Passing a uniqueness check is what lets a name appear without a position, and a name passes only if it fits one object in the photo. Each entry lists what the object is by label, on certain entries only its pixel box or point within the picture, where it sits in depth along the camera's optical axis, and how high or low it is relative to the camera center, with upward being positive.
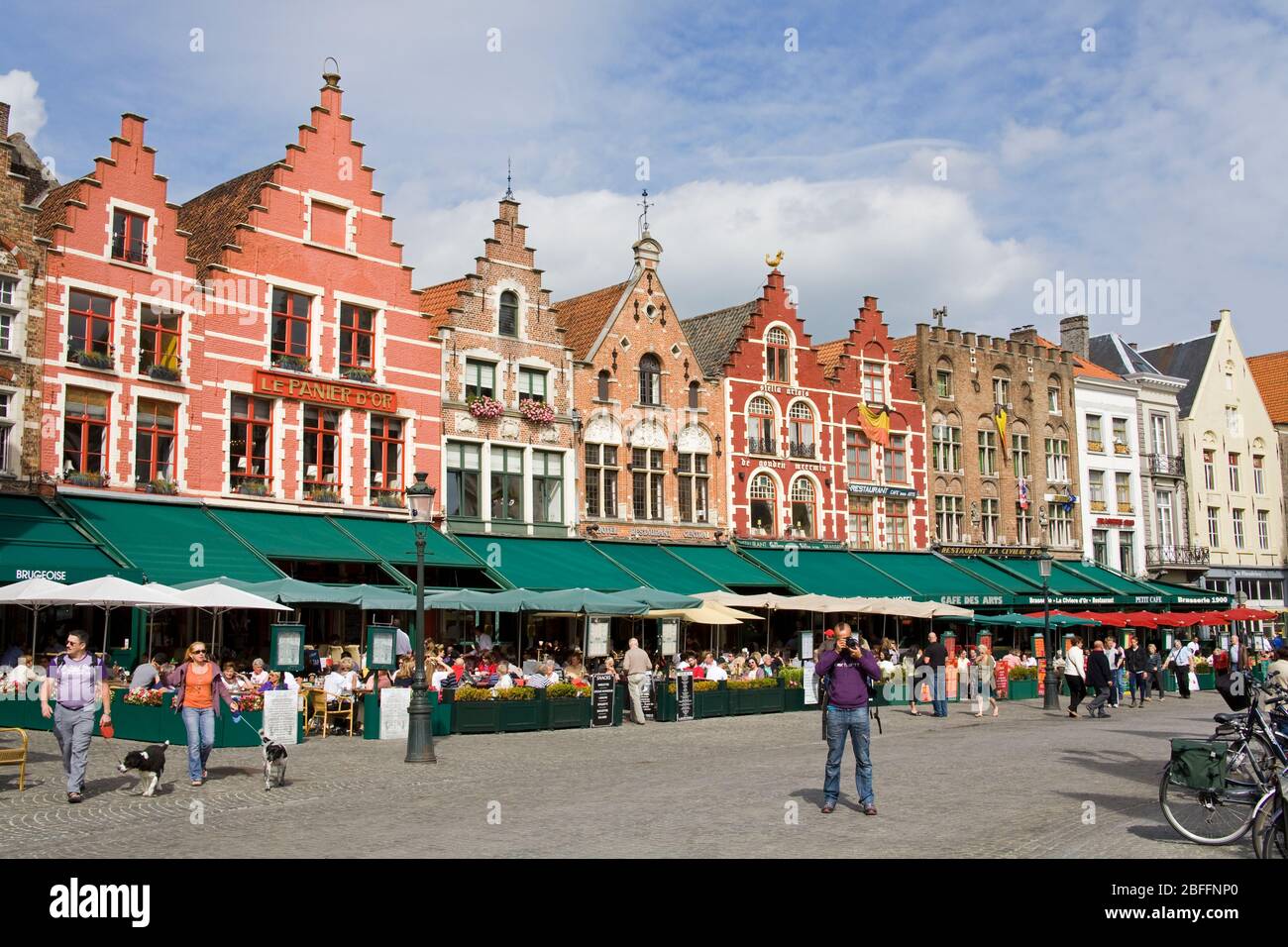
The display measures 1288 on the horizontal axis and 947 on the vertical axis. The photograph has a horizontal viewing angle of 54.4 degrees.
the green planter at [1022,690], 33.78 -2.24
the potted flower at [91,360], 26.58 +5.55
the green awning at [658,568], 33.31 +1.23
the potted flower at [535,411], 34.38 +5.57
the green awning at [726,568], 35.38 +1.26
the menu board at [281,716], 19.50 -1.54
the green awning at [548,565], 30.55 +1.27
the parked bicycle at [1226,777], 10.42 -1.43
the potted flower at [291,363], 29.80 +6.06
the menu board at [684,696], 26.12 -1.74
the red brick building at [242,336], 26.95 +6.59
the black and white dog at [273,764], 14.73 -1.71
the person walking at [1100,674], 27.06 -1.44
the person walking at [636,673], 25.31 -1.20
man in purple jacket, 12.88 -0.99
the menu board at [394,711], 21.52 -1.62
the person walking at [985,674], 29.98 -1.57
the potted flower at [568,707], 24.05 -1.79
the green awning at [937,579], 40.12 +0.99
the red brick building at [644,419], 36.22 +5.81
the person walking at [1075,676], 27.25 -1.48
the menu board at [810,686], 29.31 -1.77
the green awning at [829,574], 37.19 +1.13
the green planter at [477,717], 22.56 -1.83
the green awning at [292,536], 27.36 +1.83
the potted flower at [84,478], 26.11 +2.97
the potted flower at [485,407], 33.41 +5.55
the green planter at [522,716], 23.12 -1.88
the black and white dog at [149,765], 14.02 -1.61
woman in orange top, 14.70 -0.99
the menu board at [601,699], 24.75 -1.69
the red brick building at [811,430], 40.16 +6.08
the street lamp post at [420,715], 17.91 -1.41
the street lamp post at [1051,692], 29.75 -2.02
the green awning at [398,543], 29.33 +1.77
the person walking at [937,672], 27.22 -1.38
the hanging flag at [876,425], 43.66 +6.46
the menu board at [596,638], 27.30 -0.52
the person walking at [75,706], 13.56 -0.93
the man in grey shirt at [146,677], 20.69 -0.94
